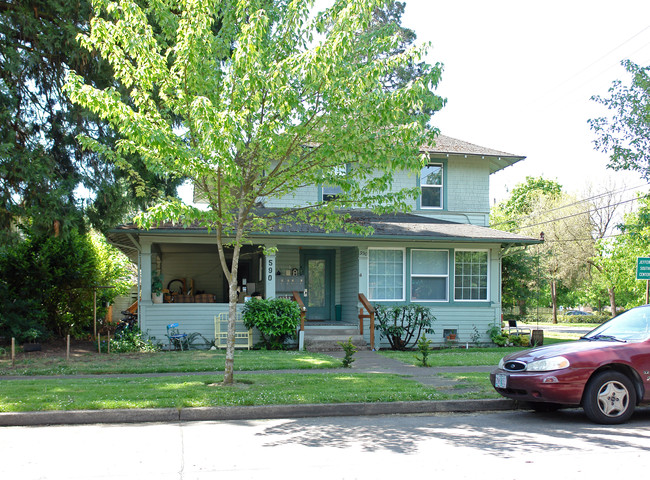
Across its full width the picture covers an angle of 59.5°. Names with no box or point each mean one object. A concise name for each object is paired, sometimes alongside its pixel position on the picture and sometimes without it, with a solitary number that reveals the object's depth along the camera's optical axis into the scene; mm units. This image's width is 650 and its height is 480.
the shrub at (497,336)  17359
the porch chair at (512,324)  19145
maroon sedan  7162
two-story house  16000
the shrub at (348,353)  11659
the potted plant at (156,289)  15844
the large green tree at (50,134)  13750
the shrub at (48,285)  15656
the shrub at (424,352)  12156
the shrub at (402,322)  16484
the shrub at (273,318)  15320
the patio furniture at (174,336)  15406
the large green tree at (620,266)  34594
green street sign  14648
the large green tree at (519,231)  19875
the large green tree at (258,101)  8414
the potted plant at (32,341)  14188
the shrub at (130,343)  14703
